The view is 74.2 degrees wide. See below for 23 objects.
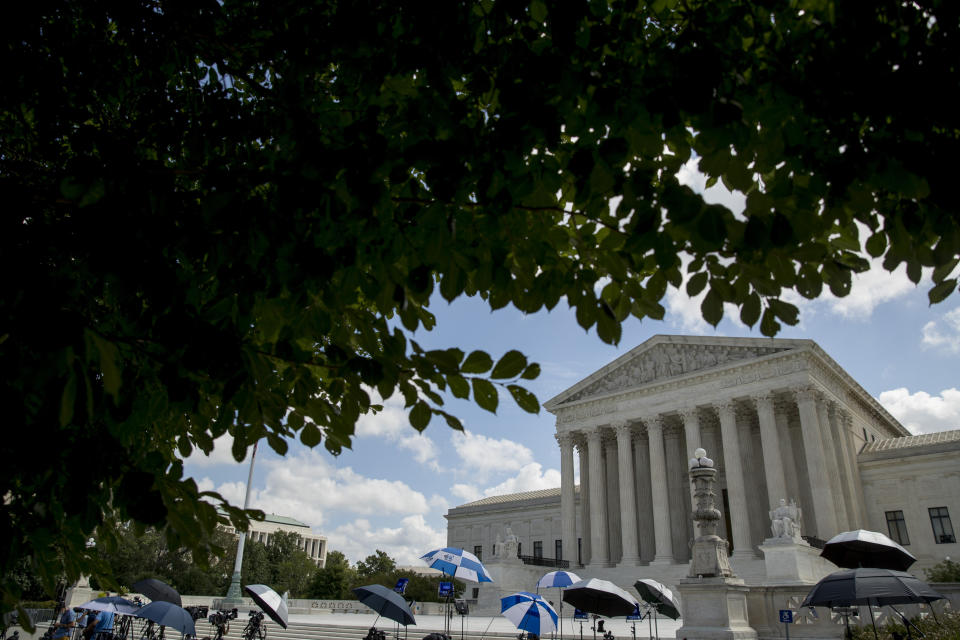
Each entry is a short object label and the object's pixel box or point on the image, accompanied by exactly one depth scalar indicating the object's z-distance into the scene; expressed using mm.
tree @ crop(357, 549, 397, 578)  71938
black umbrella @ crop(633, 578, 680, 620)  18942
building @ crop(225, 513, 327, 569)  125000
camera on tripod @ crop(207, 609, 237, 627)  23578
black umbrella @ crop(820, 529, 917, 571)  16031
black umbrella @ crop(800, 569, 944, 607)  11656
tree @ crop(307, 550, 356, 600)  64062
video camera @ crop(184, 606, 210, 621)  30047
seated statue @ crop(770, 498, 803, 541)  31547
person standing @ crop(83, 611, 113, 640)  17703
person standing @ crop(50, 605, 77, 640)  16094
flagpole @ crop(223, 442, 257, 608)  36906
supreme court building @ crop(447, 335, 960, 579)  39906
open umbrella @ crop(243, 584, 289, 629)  16750
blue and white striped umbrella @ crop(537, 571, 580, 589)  19712
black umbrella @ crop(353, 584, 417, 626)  17422
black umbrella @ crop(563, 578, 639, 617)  17125
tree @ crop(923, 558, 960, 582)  31719
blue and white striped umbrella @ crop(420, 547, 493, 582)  19605
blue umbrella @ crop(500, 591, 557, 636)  15039
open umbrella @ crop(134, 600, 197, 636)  15977
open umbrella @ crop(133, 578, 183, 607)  18625
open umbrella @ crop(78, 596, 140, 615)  18859
